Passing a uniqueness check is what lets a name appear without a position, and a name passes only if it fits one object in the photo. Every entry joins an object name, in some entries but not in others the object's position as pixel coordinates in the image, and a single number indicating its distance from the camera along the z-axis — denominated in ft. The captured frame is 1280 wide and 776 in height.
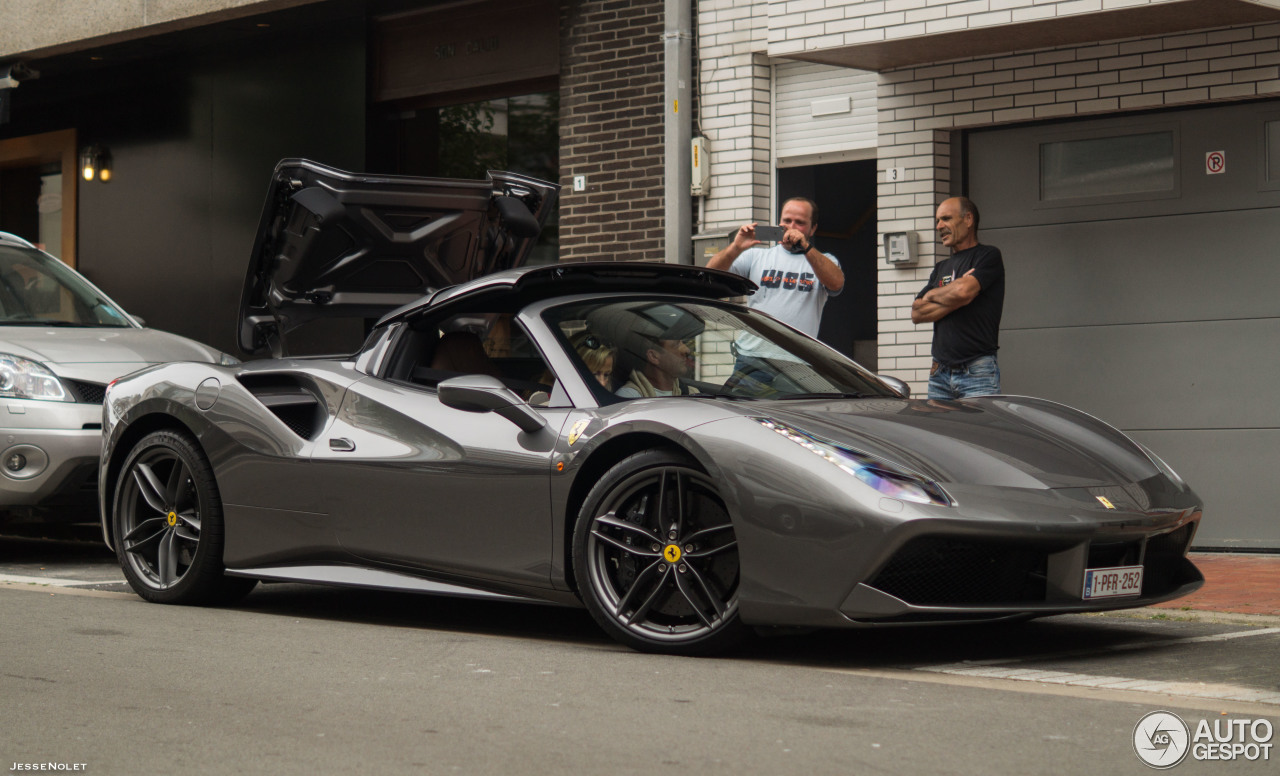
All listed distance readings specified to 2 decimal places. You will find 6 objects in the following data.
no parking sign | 33.19
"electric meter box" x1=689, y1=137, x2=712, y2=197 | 41.09
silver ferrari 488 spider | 17.20
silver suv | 29.45
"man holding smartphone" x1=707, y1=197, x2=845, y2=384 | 30.68
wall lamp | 60.03
